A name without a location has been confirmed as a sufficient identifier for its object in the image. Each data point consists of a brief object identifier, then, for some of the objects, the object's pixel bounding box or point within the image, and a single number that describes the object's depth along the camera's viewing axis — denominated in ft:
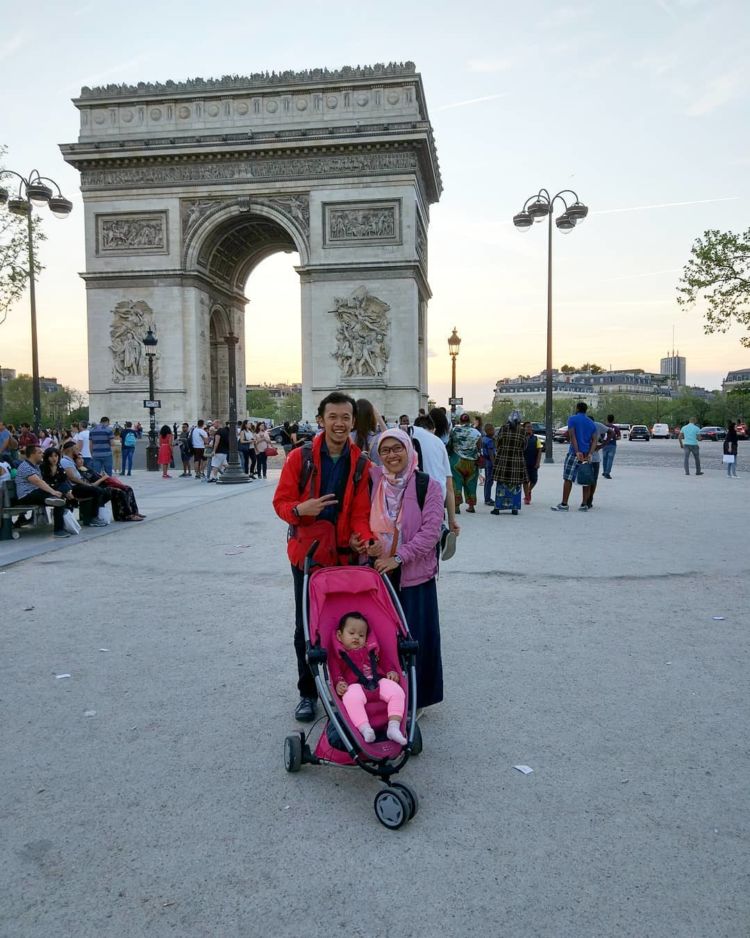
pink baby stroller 10.14
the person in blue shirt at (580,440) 41.09
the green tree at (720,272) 98.17
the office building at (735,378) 505.62
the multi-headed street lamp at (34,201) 74.18
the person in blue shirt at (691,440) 67.92
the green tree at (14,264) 95.25
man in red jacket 12.74
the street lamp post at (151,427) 80.33
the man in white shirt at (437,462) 16.93
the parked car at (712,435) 207.10
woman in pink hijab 12.88
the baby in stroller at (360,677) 10.69
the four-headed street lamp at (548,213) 76.69
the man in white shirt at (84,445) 59.18
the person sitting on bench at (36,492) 33.94
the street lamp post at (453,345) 85.35
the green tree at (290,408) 524.77
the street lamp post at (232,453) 65.21
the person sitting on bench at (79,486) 36.17
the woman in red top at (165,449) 71.79
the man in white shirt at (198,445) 70.85
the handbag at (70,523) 34.81
